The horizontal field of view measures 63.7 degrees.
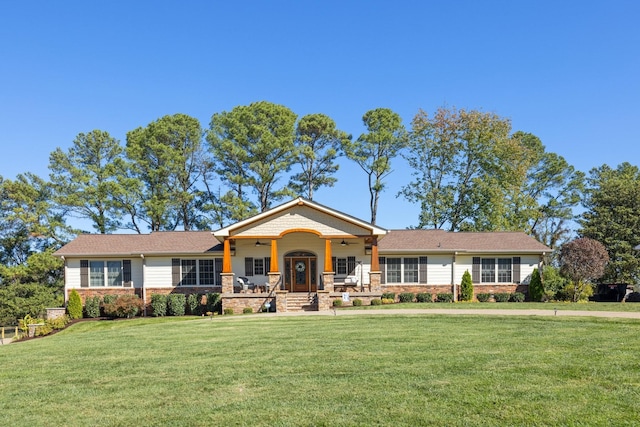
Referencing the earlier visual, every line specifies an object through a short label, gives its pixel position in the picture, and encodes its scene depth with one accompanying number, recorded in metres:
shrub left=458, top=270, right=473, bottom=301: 25.89
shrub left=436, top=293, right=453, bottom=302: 26.00
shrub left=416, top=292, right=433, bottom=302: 25.42
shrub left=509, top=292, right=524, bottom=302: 25.98
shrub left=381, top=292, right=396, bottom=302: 25.17
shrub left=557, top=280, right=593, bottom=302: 25.59
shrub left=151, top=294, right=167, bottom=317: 23.83
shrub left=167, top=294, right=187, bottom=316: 23.92
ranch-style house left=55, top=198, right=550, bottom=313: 25.92
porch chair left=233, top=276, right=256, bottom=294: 24.23
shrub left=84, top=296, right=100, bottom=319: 24.58
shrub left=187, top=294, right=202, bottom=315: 24.22
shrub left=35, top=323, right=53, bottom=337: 20.27
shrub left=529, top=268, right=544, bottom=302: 25.62
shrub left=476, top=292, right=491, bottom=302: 26.11
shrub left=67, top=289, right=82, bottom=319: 24.36
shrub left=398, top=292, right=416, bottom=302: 25.44
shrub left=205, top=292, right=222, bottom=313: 24.17
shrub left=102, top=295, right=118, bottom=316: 24.61
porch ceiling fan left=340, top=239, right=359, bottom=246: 25.94
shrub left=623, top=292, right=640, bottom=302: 25.30
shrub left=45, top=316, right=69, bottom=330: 21.16
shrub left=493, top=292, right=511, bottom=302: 26.03
